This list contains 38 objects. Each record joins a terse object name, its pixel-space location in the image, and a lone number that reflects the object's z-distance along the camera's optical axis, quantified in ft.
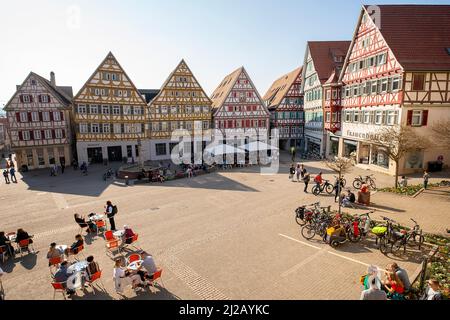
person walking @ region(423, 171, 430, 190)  61.53
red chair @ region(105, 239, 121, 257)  36.52
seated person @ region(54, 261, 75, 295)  28.09
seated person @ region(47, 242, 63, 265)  32.53
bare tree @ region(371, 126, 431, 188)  62.69
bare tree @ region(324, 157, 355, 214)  51.85
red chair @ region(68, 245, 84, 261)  34.88
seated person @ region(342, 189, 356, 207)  53.47
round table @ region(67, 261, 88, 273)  28.90
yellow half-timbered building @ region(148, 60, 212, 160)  119.96
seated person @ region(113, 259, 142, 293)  27.45
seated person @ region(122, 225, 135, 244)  37.24
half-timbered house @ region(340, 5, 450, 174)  75.56
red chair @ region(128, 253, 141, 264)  31.12
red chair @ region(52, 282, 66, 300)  26.63
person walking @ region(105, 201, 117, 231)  44.04
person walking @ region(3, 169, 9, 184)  84.43
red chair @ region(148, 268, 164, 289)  28.37
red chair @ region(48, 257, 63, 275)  31.94
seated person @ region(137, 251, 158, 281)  28.35
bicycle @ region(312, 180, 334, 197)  63.93
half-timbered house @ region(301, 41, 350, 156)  121.80
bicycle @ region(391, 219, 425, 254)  34.94
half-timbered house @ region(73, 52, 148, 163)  107.34
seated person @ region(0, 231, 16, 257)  35.72
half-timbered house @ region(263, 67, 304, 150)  142.31
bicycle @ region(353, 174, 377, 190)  68.33
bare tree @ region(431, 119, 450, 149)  66.93
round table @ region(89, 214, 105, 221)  45.03
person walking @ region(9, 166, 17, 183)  85.18
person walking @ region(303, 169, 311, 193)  65.65
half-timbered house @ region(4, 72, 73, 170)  101.96
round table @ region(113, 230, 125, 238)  37.68
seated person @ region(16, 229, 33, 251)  37.22
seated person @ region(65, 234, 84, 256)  34.86
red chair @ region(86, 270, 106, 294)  28.68
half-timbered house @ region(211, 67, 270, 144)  130.00
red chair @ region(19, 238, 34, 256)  37.05
